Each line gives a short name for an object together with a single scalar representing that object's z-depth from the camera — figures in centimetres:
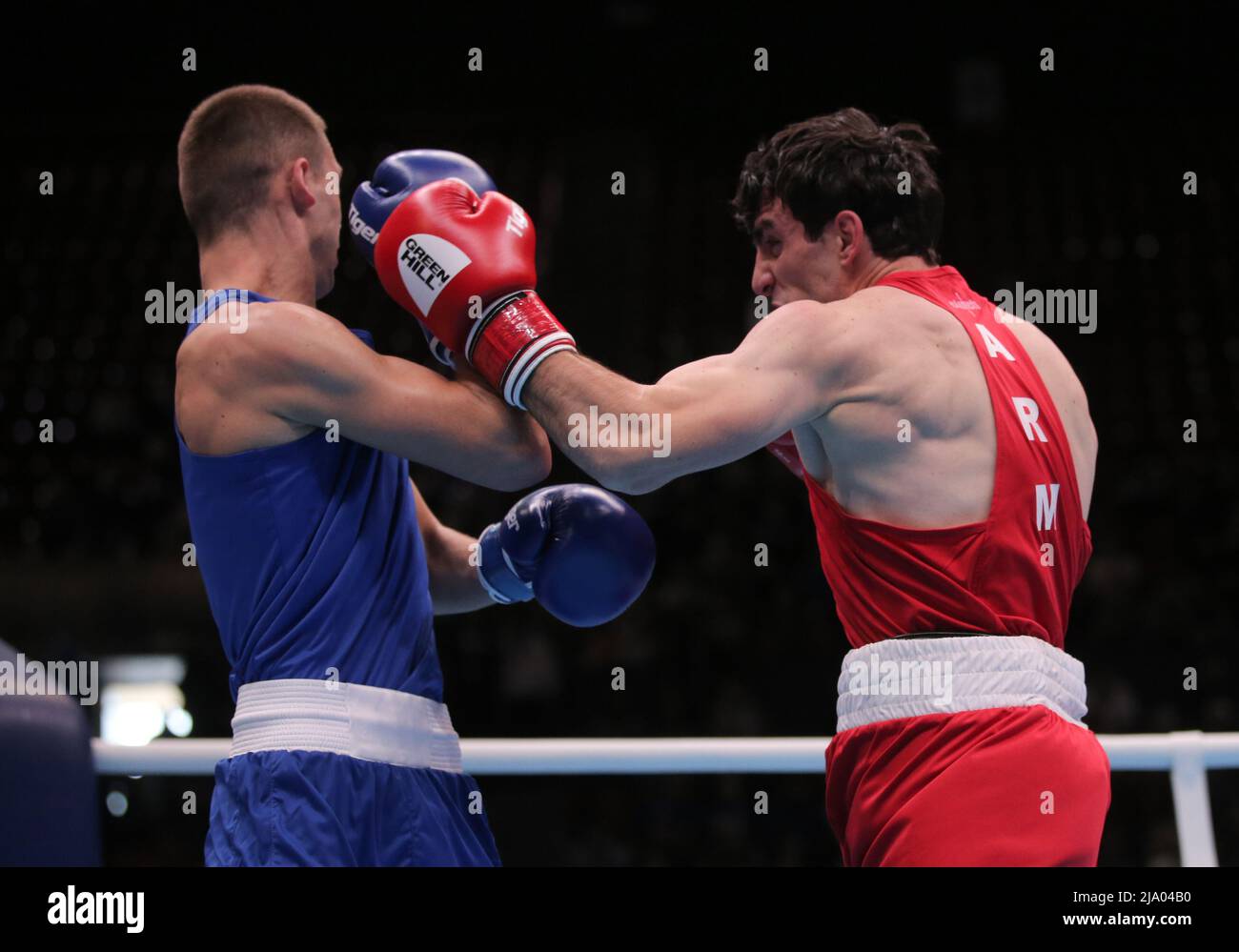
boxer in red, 208
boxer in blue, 205
